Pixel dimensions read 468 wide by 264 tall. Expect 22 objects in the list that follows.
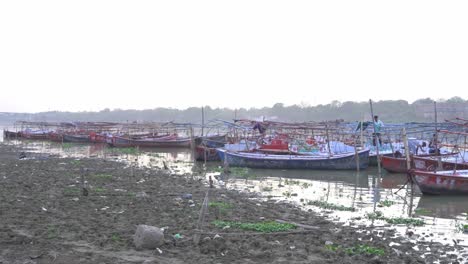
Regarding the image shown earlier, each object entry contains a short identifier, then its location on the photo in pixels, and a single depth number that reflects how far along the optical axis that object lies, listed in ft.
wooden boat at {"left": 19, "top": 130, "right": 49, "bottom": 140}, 162.91
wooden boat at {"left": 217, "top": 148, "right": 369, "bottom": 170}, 73.10
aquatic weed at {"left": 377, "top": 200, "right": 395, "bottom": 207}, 42.98
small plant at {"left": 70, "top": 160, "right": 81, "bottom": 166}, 70.28
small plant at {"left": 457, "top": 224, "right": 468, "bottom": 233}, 32.52
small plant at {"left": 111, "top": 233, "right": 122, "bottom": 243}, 25.04
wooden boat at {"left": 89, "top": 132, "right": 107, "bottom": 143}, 140.42
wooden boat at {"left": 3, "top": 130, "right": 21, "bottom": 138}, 170.73
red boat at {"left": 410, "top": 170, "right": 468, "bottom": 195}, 47.11
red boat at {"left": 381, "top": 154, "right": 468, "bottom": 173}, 63.98
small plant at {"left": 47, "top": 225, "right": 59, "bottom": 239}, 25.32
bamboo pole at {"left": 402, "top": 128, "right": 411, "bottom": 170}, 48.29
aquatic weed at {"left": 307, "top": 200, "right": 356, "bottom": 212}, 39.70
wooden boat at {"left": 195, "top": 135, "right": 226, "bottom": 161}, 84.52
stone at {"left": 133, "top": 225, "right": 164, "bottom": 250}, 23.70
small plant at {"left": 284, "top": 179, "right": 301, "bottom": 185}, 58.29
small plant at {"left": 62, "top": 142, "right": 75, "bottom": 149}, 125.70
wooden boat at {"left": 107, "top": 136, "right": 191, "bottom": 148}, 126.52
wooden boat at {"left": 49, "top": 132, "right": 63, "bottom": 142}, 153.96
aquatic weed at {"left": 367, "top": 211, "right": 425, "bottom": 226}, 34.29
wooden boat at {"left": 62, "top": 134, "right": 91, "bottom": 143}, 150.61
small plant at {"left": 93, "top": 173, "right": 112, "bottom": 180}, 52.31
